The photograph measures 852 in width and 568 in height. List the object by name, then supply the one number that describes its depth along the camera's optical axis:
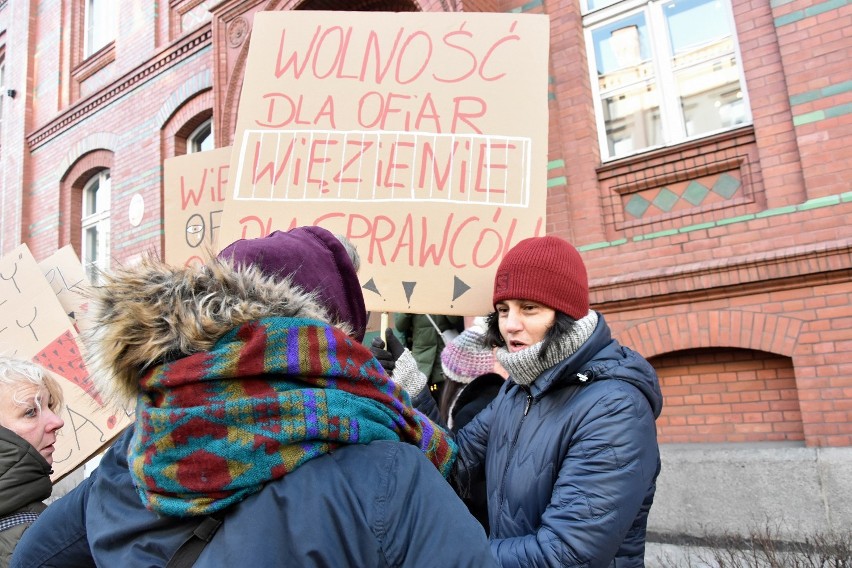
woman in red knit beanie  1.37
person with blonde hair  1.62
